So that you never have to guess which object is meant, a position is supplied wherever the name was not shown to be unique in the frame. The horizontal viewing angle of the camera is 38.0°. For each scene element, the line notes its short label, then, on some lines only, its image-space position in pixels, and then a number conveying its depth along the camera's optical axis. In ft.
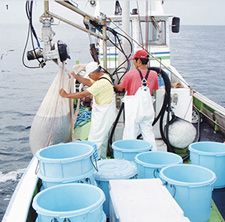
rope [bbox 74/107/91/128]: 20.17
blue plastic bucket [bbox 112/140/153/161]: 11.86
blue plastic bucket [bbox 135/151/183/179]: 10.53
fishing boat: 10.95
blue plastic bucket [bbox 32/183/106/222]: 7.72
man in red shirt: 14.46
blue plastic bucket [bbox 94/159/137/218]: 10.05
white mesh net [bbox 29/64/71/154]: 14.84
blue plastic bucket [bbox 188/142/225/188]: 11.77
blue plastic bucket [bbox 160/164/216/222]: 9.29
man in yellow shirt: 14.44
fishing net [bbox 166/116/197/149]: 15.81
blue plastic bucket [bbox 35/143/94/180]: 8.71
